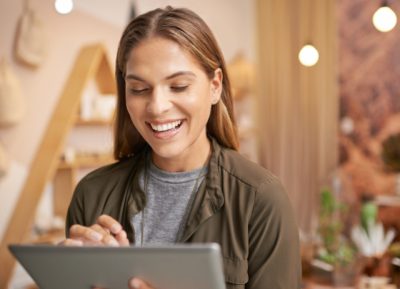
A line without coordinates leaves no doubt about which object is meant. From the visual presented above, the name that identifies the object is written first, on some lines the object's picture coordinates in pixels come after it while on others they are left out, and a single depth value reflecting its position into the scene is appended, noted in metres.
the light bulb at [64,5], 1.84
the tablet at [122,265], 0.89
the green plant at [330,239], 2.89
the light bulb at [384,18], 2.40
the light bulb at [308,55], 2.56
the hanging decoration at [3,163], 2.77
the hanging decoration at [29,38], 2.87
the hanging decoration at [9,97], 2.75
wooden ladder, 2.86
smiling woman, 1.10
